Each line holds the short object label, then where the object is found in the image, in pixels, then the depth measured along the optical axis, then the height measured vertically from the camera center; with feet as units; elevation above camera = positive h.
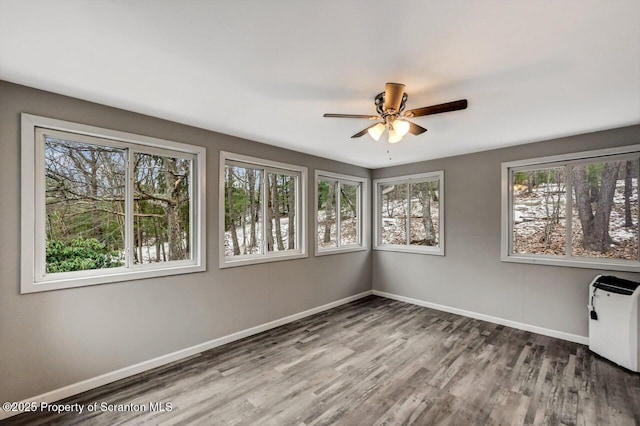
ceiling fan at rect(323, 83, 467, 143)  6.56 +2.58
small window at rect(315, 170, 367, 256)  15.20 +0.07
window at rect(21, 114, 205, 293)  7.29 +0.31
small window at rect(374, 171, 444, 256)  15.25 +0.02
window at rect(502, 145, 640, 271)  10.28 +0.11
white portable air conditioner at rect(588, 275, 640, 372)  8.71 -3.58
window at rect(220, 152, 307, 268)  11.27 +0.20
